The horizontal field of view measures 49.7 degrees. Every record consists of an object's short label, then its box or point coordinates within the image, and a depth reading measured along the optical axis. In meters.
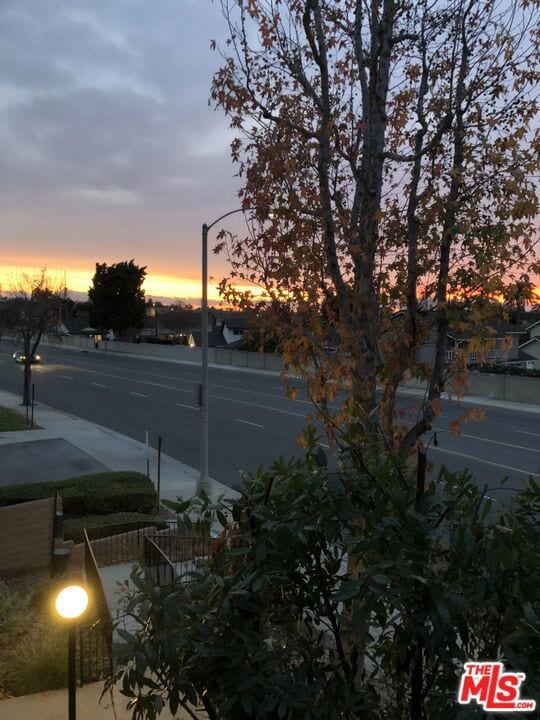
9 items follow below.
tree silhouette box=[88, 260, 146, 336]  76.62
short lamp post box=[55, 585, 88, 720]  4.72
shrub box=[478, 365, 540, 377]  34.41
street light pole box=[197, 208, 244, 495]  14.80
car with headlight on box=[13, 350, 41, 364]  51.30
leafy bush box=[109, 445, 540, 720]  2.55
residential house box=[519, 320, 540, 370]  54.00
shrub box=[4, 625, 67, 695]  6.86
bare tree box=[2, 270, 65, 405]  30.08
